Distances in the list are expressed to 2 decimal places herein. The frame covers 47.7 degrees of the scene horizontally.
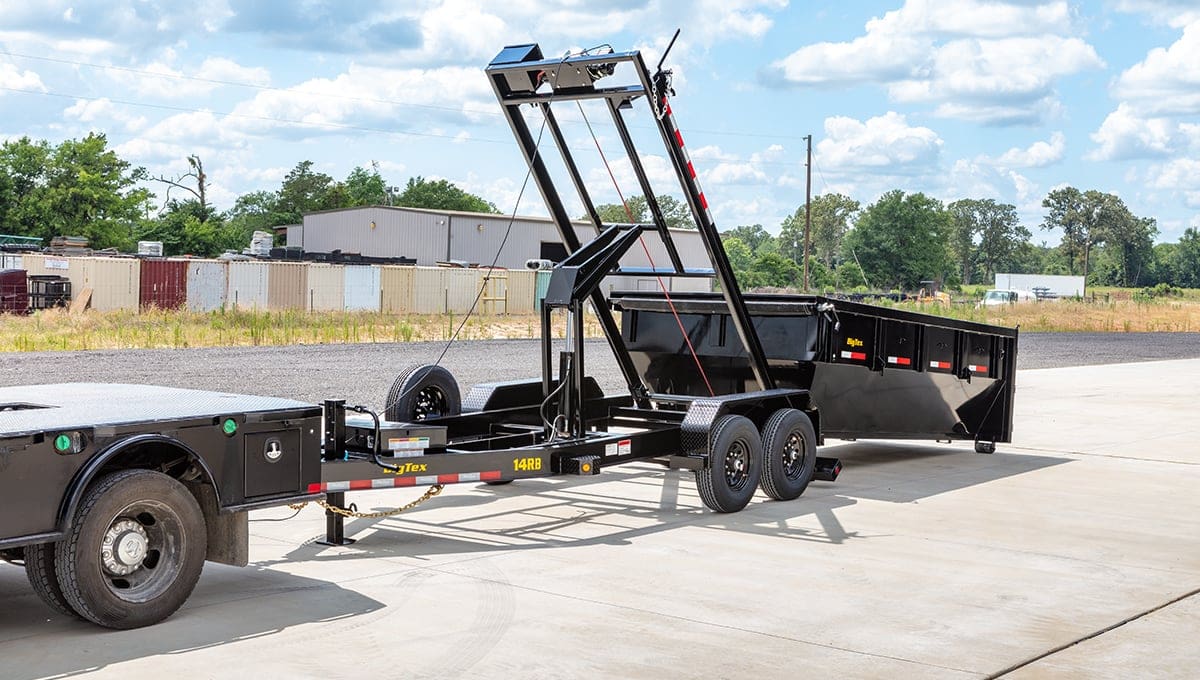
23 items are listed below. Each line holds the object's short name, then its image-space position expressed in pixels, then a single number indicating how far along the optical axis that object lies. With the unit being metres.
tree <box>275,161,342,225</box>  110.94
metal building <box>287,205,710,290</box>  66.62
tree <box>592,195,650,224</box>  104.19
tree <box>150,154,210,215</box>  96.82
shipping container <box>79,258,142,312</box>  46.88
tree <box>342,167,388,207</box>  116.94
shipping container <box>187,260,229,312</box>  48.72
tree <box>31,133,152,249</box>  78.88
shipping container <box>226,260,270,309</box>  49.22
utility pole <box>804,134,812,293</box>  62.44
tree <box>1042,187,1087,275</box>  175.50
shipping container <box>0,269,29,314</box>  41.34
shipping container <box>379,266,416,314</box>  51.41
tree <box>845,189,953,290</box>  119.19
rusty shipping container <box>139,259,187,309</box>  47.84
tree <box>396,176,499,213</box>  116.44
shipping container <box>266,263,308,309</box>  50.25
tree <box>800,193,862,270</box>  145.88
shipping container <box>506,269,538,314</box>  55.66
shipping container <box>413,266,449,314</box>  52.22
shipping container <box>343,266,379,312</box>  51.19
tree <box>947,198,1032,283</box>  188.25
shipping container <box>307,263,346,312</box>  50.94
